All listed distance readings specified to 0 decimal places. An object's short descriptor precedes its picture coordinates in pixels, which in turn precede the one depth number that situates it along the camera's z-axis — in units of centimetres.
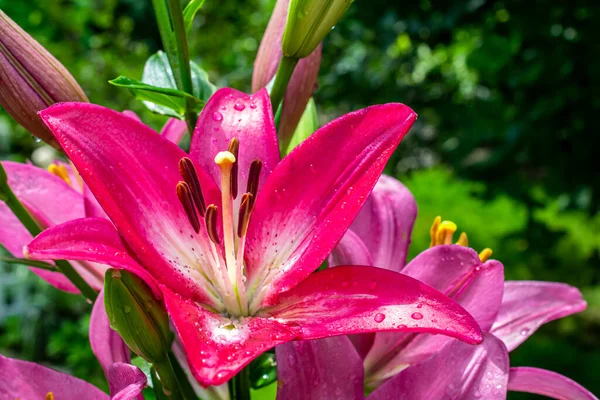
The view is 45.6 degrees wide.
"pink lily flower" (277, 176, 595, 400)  42
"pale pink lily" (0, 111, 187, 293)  50
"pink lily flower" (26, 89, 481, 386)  37
